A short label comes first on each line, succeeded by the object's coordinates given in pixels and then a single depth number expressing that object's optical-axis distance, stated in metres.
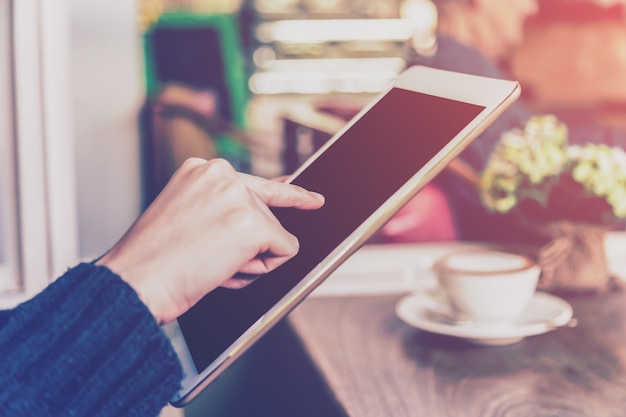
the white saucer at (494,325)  0.87
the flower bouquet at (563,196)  1.08
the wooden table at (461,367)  0.72
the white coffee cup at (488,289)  0.87
